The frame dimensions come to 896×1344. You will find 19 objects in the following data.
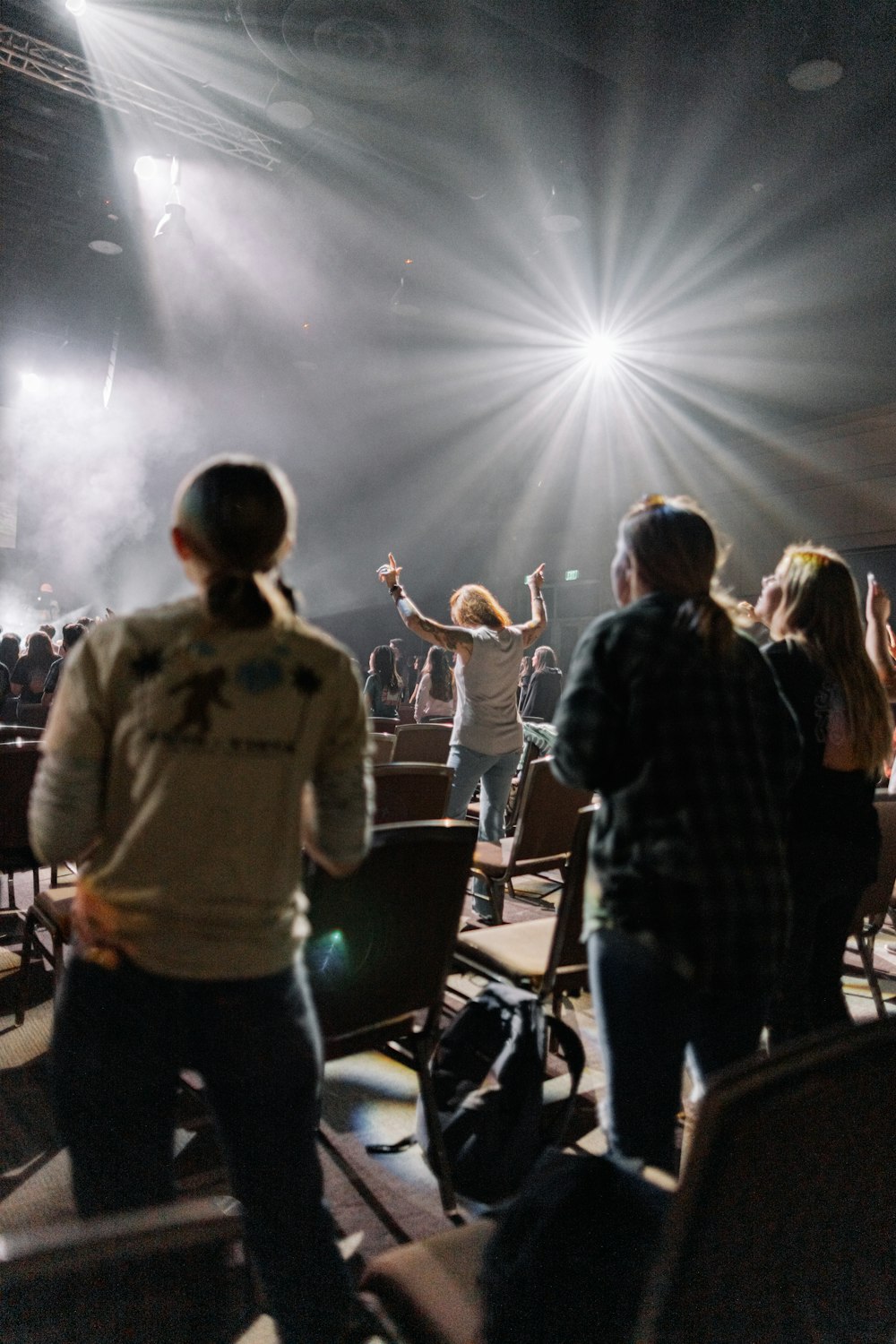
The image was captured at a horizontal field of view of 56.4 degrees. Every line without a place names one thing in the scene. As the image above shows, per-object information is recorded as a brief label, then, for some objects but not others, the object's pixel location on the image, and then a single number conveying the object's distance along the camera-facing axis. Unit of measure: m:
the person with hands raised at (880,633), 2.87
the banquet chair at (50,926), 2.53
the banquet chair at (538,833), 3.48
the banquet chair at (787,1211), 0.78
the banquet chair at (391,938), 1.78
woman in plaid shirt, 1.29
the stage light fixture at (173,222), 8.05
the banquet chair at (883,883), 2.91
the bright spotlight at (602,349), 8.57
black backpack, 1.92
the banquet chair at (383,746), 4.39
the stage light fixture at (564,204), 5.58
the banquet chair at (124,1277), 0.73
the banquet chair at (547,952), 2.18
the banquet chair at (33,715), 5.66
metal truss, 6.64
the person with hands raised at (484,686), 3.96
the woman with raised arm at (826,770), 1.95
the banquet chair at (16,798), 3.24
